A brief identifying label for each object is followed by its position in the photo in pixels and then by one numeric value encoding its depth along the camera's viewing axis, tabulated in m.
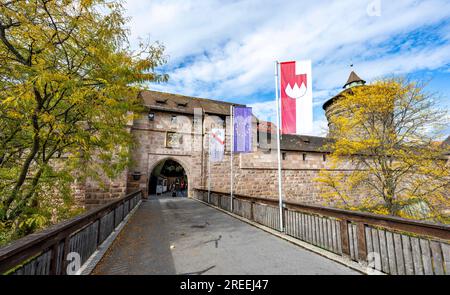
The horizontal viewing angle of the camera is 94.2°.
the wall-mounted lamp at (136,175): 15.04
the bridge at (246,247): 2.45
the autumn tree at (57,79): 3.36
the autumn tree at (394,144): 7.93
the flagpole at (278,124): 5.34
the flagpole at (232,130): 11.20
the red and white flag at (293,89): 5.81
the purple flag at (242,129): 11.07
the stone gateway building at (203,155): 15.40
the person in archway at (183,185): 27.40
